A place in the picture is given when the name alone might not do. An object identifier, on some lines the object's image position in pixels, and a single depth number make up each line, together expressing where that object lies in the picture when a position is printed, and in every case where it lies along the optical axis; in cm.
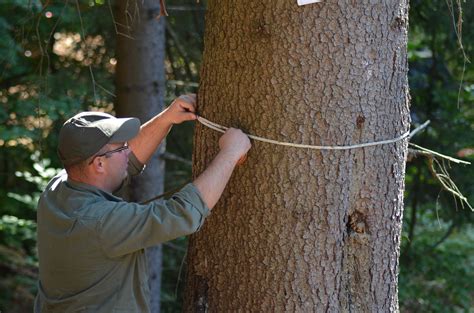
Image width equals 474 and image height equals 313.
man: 518
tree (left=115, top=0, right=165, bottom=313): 1177
